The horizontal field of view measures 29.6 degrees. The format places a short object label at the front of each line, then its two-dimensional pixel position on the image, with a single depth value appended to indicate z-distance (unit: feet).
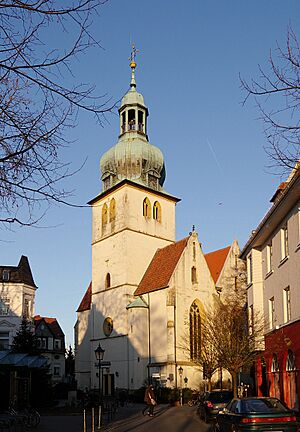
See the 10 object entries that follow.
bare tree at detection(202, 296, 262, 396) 98.63
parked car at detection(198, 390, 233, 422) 76.28
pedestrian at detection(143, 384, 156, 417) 94.37
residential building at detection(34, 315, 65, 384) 256.73
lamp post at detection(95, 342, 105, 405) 115.65
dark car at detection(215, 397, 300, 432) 41.47
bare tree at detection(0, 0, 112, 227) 27.09
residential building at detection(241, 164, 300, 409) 71.82
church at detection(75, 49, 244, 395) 153.28
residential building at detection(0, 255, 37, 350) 196.13
